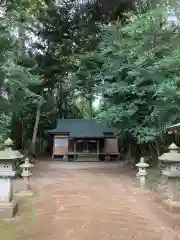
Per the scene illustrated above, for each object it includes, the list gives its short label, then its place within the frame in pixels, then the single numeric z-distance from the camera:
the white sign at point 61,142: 18.04
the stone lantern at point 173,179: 4.55
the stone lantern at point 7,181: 4.18
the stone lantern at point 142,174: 7.02
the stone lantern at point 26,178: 5.85
